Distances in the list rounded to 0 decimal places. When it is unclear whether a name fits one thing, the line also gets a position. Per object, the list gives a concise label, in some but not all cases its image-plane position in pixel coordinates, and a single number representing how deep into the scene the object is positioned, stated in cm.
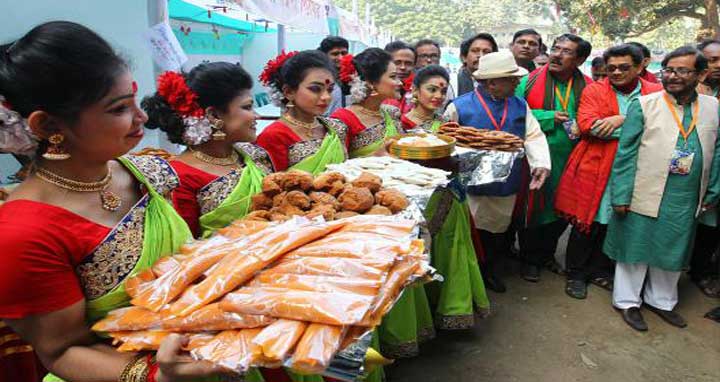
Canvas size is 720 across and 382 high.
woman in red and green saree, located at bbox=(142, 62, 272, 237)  179
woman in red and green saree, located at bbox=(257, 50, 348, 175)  244
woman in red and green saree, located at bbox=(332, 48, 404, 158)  299
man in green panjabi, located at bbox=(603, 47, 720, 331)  303
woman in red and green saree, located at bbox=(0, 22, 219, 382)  99
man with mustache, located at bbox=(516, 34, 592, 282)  382
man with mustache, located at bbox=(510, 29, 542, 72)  474
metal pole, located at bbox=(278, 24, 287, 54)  537
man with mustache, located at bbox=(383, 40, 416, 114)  419
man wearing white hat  335
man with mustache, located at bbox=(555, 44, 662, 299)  345
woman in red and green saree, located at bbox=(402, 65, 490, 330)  285
